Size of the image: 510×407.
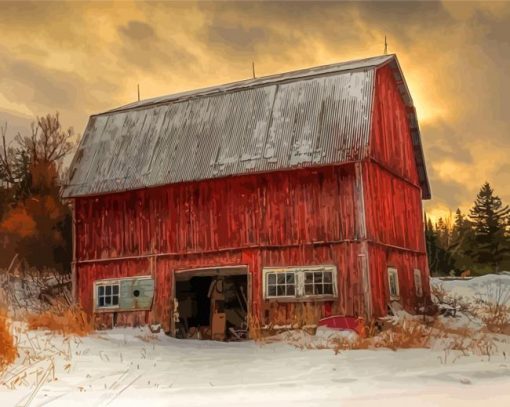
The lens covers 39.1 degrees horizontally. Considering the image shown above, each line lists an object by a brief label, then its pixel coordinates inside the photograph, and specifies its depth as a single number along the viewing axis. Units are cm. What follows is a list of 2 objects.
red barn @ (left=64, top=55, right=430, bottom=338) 1377
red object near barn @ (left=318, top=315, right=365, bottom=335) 1281
